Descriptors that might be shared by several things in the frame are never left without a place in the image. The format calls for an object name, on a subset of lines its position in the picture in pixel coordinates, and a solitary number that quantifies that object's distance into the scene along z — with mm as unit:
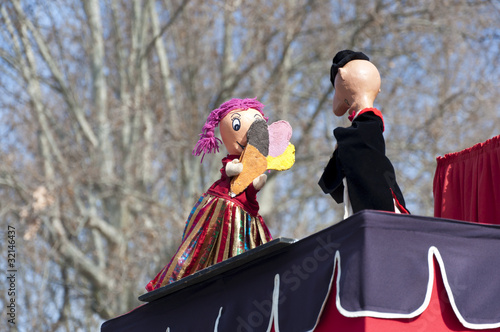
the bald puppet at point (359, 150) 6805
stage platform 5777
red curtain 8187
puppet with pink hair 8070
